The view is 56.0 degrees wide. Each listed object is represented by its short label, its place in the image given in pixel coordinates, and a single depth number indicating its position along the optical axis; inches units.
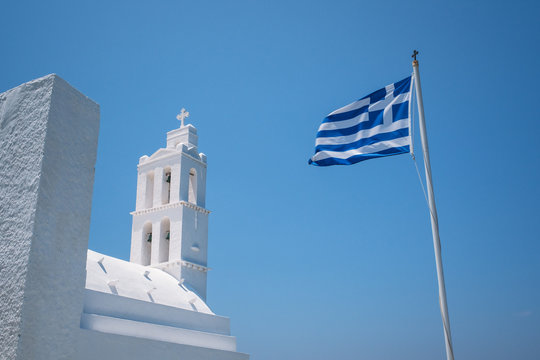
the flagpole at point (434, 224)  255.2
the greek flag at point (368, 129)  329.2
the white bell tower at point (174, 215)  825.5
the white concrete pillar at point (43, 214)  150.2
